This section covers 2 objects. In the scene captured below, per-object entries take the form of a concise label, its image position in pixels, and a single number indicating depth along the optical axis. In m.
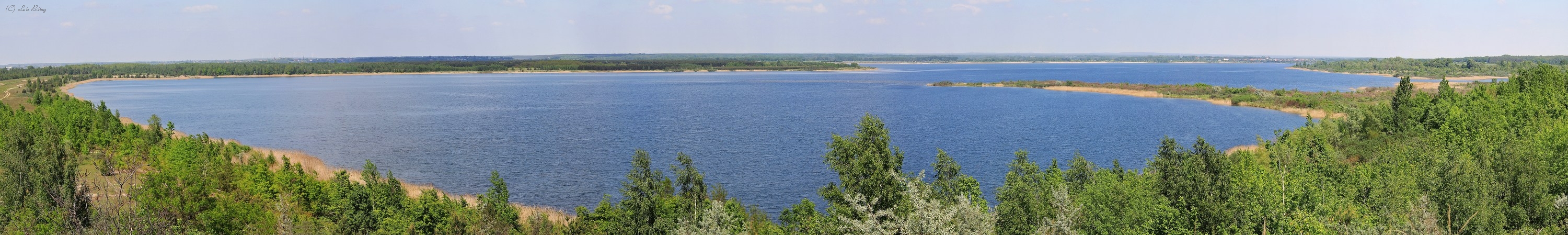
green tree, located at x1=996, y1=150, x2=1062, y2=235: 28.84
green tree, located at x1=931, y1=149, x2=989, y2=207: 30.63
